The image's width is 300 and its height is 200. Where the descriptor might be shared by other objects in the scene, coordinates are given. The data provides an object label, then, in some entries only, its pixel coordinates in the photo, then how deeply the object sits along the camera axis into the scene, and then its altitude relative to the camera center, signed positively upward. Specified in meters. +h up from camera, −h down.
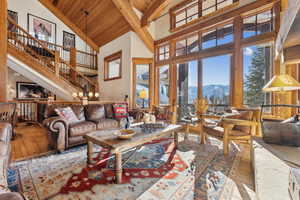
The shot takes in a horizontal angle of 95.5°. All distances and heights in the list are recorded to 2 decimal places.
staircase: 4.07 +0.99
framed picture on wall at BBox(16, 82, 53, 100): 6.07 +0.34
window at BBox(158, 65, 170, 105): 5.18 +0.57
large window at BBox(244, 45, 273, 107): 3.25 +0.65
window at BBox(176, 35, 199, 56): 4.40 +1.80
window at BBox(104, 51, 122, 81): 5.75 +1.48
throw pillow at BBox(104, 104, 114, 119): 3.89 -0.36
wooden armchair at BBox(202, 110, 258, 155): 2.42 -0.55
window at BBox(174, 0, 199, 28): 4.27 +2.84
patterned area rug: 1.48 -1.02
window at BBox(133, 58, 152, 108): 5.24 +0.70
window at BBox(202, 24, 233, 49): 3.74 +1.81
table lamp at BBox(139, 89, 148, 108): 5.02 +0.17
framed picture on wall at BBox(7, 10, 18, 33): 5.30 +3.37
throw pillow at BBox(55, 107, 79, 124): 2.88 -0.34
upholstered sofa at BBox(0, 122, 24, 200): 0.72 -0.51
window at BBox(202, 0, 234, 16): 3.76 +2.66
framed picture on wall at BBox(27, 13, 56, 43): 6.11 +3.28
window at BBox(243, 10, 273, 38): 3.16 +1.82
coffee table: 1.64 -0.55
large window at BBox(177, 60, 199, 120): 4.45 +0.42
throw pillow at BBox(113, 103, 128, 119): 3.86 -0.33
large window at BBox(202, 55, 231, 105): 3.83 +0.58
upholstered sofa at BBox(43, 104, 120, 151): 2.49 -0.54
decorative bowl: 1.83 -0.49
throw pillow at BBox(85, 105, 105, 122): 3.52 -0.38
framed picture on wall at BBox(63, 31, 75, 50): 7.09 +3.13
